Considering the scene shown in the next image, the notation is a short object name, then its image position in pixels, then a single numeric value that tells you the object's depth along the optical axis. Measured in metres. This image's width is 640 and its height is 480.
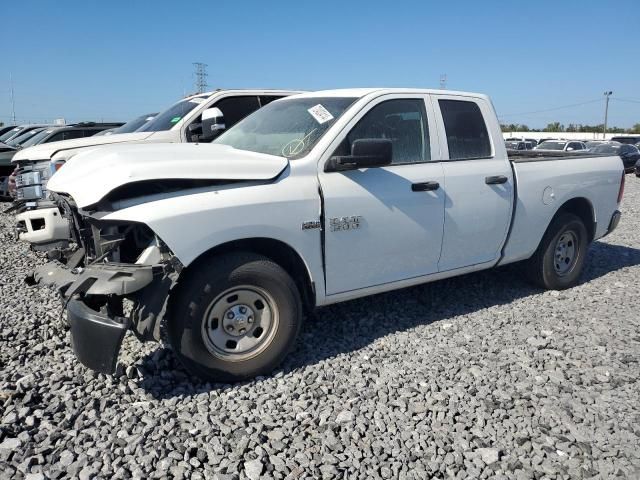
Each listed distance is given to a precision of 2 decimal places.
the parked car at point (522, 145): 26.18
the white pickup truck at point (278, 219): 3.07
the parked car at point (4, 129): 19.52
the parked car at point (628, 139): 33.44
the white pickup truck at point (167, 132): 6.46
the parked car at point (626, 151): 23.23
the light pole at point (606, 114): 73.19
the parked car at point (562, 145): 24.81
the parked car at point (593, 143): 25.76
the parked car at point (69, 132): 11.98
